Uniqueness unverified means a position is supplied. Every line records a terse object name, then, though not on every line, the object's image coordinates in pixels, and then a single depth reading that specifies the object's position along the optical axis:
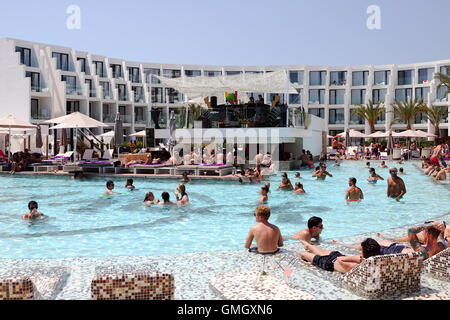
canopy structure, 24.00
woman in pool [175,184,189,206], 12.37
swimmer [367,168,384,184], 17.35
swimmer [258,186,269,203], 13.07
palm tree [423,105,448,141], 46.64
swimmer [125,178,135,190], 15.88
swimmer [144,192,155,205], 12.42
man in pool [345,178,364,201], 13.22
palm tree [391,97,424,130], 49.22
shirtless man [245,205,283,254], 6.31
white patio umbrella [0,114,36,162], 21.72
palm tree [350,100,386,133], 52.28
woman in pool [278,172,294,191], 15.28
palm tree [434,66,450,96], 34.56
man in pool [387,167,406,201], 13.28
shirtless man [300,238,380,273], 5.25
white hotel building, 40.09
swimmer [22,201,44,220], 10.45
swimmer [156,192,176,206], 11.90
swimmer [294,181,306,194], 14.93
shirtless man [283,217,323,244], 7.00
